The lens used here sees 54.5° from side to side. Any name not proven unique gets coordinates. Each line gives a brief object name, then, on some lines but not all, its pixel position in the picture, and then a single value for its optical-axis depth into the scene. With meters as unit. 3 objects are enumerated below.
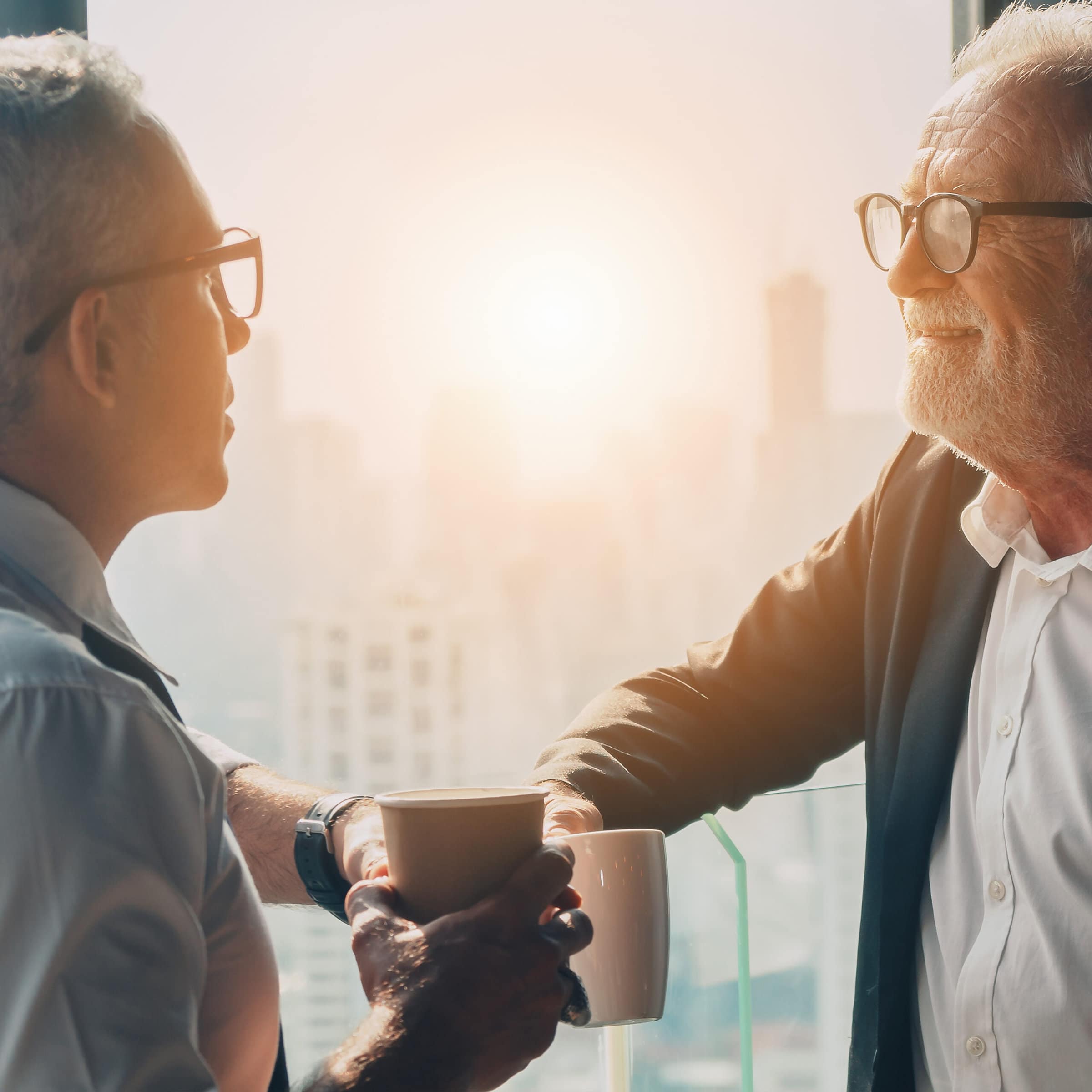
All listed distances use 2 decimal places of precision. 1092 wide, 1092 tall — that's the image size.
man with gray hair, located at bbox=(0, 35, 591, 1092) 0.65
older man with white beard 1.32
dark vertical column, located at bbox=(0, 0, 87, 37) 1.63
